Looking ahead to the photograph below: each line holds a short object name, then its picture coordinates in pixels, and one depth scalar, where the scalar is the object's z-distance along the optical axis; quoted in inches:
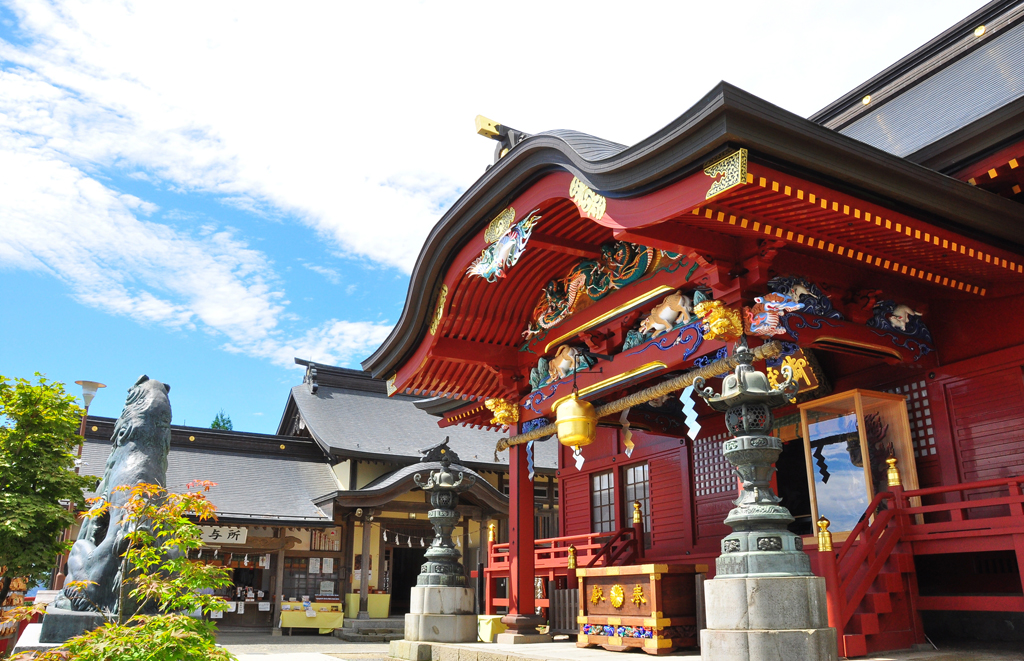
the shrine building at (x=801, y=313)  227.5
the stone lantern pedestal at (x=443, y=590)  361.4
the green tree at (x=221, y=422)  1917.0
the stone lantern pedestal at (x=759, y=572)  188.7
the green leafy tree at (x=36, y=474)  341.4
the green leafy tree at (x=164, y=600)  173.8
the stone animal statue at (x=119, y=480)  262.1
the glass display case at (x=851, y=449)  302.4
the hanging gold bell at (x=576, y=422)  345.4
